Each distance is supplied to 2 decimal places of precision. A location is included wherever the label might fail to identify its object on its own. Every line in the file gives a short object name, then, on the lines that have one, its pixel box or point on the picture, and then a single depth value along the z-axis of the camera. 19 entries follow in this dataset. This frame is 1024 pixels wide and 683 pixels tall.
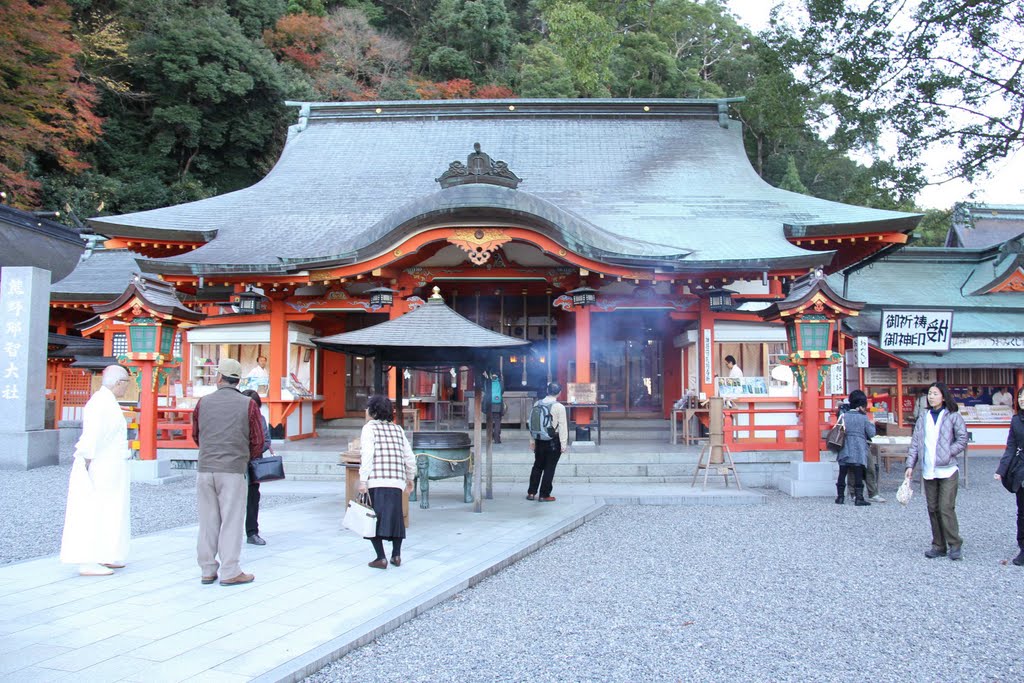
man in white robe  5.20
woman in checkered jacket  5.50
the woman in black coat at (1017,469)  6.20
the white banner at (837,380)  13.90
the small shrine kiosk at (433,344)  7.64
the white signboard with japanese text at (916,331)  14.71
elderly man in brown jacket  5.02
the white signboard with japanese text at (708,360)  12.70
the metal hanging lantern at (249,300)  12.78
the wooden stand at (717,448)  9.69
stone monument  11.52
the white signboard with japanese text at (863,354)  14.33
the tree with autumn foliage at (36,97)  21.86
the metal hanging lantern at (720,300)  12.45
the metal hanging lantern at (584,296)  12.38
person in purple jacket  6.34
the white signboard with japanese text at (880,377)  15.74
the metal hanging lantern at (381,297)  12.51
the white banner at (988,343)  15.75
